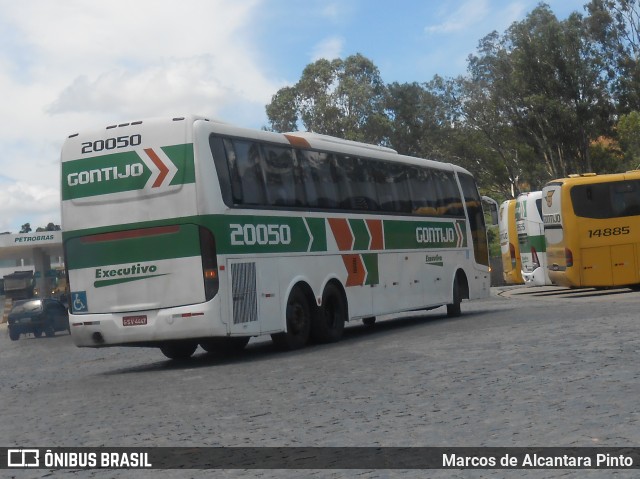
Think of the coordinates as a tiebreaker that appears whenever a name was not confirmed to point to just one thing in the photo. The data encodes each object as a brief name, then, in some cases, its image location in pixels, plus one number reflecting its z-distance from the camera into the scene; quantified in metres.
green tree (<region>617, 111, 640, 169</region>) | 54.97
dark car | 39.56
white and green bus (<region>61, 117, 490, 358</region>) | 15.23
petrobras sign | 66.62
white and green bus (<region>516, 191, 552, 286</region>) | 35.94
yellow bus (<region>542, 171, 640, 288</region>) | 29.33
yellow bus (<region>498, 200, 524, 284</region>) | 38.75
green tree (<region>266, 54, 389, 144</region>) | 77.25
